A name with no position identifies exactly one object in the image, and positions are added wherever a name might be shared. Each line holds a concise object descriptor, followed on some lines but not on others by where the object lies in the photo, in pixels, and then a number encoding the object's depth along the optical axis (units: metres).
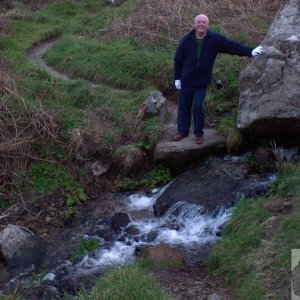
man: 8.00
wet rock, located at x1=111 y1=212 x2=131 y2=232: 7.58
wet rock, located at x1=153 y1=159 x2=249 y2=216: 7.58
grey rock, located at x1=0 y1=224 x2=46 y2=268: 6.96
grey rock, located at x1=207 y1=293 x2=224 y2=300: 5.55
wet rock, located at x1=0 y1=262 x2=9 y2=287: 6.72
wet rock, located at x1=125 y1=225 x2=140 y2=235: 7.40
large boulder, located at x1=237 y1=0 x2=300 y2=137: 8.17
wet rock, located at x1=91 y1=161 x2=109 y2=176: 8.66
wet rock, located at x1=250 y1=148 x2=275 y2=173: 8.08
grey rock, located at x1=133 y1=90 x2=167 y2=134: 9.39
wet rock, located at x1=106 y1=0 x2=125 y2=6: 15.27
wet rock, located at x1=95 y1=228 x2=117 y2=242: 7.37
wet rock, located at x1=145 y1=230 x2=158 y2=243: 7.18
